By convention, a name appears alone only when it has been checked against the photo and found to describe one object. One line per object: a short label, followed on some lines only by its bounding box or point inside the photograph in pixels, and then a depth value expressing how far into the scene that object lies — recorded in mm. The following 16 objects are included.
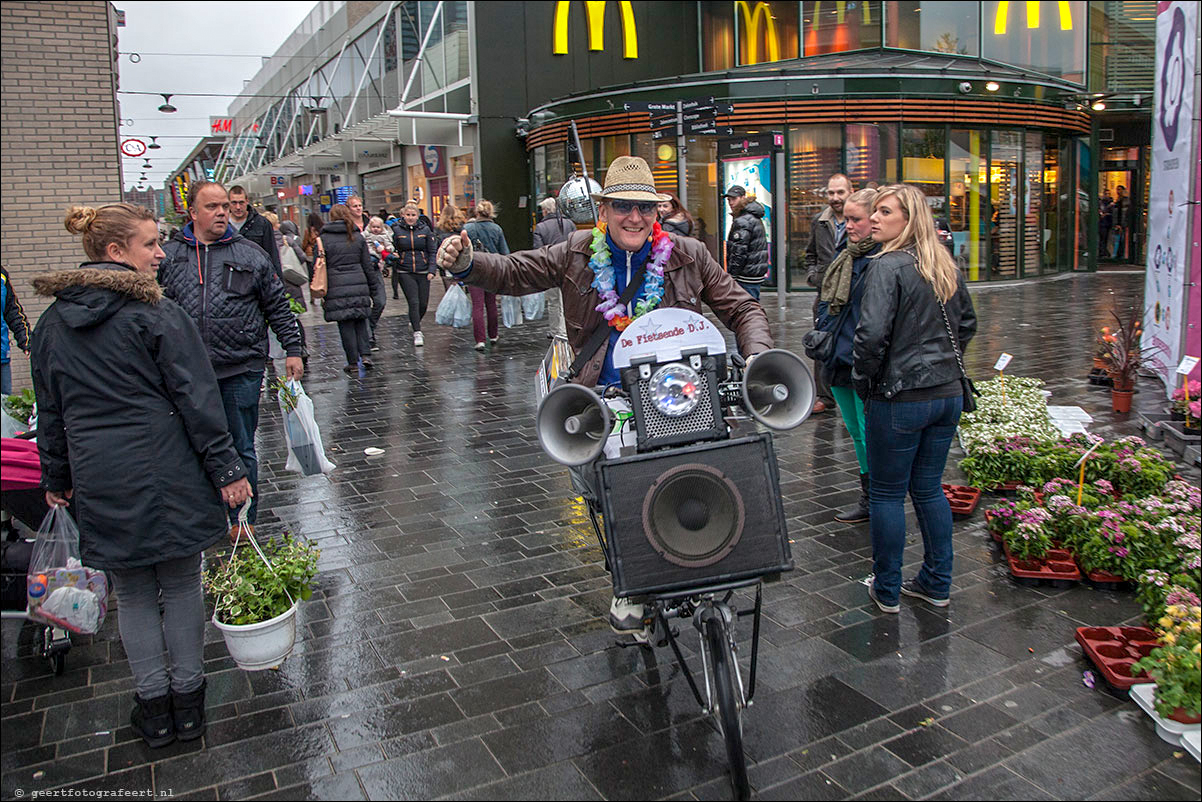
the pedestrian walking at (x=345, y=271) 10844
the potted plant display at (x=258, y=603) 3738
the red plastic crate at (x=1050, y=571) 4699
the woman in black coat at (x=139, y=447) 3375
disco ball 8203
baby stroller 4008
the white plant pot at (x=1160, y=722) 3283
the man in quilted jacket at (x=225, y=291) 5168
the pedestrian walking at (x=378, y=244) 12609
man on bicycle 3824
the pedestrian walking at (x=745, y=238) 9555
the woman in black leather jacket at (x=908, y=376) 4160
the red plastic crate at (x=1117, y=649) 3652
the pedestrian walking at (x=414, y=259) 13102
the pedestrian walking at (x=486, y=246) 12633
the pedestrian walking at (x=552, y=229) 13273
